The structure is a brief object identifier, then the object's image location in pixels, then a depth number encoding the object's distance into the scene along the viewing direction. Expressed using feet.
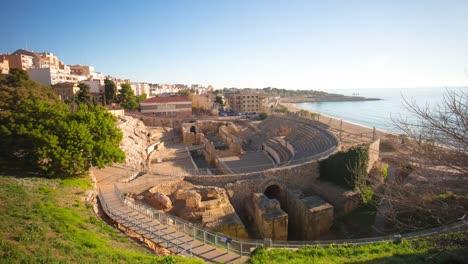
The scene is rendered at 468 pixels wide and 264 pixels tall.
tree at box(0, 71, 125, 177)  42.57
